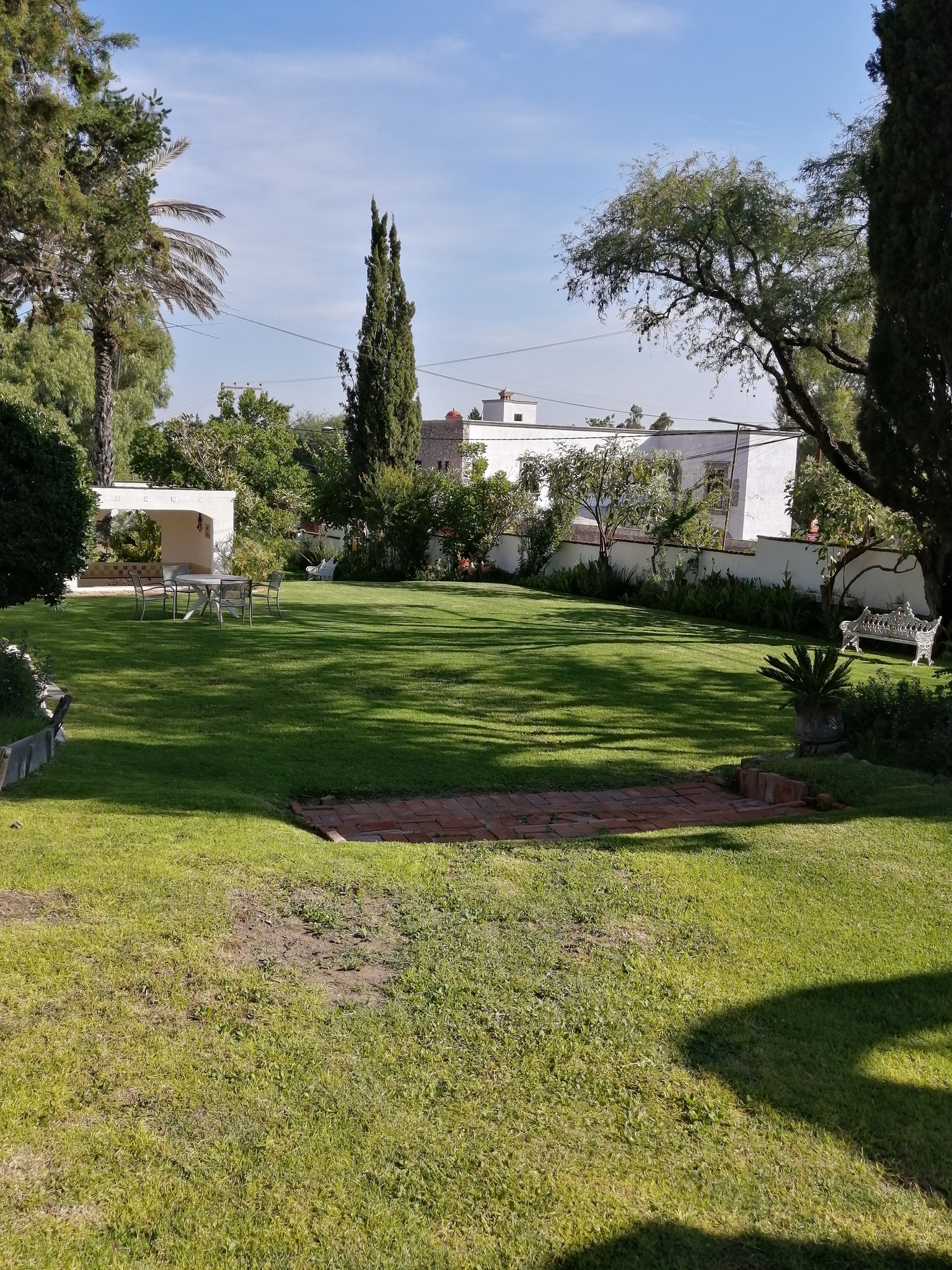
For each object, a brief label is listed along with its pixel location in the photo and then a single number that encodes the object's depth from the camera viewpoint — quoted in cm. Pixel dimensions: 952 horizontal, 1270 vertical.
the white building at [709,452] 4109
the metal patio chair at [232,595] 1764
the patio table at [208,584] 1744
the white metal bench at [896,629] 1634
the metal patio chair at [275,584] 1861
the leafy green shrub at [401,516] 3048
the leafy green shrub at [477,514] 3034
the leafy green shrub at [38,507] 830
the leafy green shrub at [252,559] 2459
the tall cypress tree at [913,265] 854
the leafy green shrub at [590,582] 2636
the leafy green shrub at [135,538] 2764
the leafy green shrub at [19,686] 818
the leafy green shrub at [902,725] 830
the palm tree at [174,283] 2602
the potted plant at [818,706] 884
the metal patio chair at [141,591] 1783
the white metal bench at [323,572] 3089
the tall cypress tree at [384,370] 3123
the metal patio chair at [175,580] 1784
